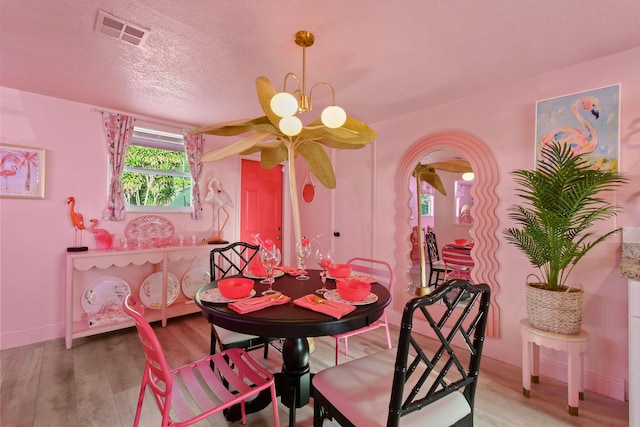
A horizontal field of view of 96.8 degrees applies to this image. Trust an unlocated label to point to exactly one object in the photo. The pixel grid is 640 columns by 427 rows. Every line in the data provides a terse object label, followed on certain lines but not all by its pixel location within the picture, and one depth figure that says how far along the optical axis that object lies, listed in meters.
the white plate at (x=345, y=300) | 1.46
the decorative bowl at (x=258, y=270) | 2.00
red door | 4.26
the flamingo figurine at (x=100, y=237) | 2.96
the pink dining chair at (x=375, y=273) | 2.18
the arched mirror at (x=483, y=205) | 2.56
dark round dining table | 1.25
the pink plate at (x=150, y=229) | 3.26
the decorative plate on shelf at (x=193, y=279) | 3.49
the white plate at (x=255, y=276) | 2.02
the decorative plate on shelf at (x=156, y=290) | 3.20
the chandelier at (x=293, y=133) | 1.55
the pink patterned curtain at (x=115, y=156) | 3.09
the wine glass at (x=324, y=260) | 1.96
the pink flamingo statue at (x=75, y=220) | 2.84
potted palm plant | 1.86
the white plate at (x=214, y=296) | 1.47
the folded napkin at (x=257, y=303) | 1.33
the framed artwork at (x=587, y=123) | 2.02
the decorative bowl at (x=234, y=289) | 1.48
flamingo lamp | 3.65
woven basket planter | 1.86
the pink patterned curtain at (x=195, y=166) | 3.63
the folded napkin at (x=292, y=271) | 2.13
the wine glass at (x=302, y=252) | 2.00
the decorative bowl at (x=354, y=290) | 1.46
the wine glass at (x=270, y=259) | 1.67
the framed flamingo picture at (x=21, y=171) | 2.64
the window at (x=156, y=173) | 3.36
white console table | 2.63
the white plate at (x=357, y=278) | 1.89
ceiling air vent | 1.67
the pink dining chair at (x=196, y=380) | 1.11
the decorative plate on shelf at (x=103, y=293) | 2.92
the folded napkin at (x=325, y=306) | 1.31
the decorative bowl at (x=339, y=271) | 1.92
